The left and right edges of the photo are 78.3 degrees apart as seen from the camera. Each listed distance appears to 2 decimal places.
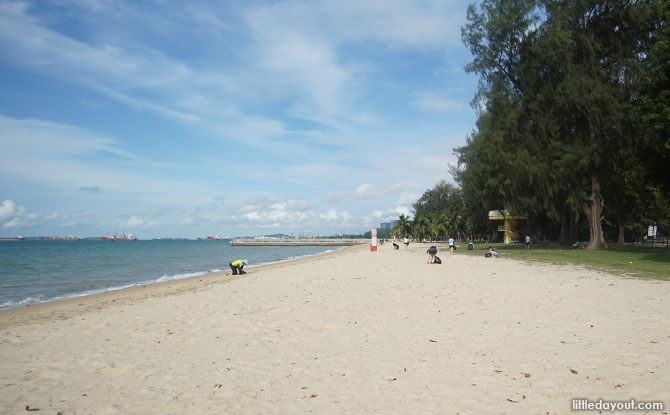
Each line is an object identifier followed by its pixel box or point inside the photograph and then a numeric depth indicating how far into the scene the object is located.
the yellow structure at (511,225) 61.91
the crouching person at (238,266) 23.55
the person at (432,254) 24.50
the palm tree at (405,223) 106.06
